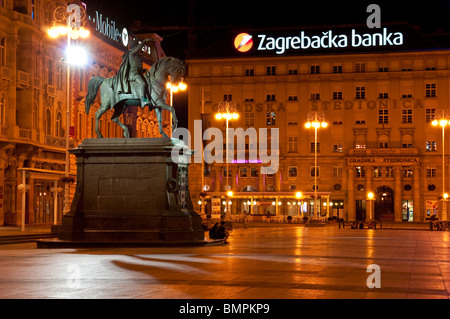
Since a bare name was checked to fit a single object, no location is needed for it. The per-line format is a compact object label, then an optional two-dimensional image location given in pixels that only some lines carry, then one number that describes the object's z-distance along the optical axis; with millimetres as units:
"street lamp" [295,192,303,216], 89312
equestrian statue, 28641
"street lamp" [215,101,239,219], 63772
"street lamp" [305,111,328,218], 68225
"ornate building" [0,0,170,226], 51062
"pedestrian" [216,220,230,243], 30672
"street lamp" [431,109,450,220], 63250
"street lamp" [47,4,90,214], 42238
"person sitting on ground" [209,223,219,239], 30812
